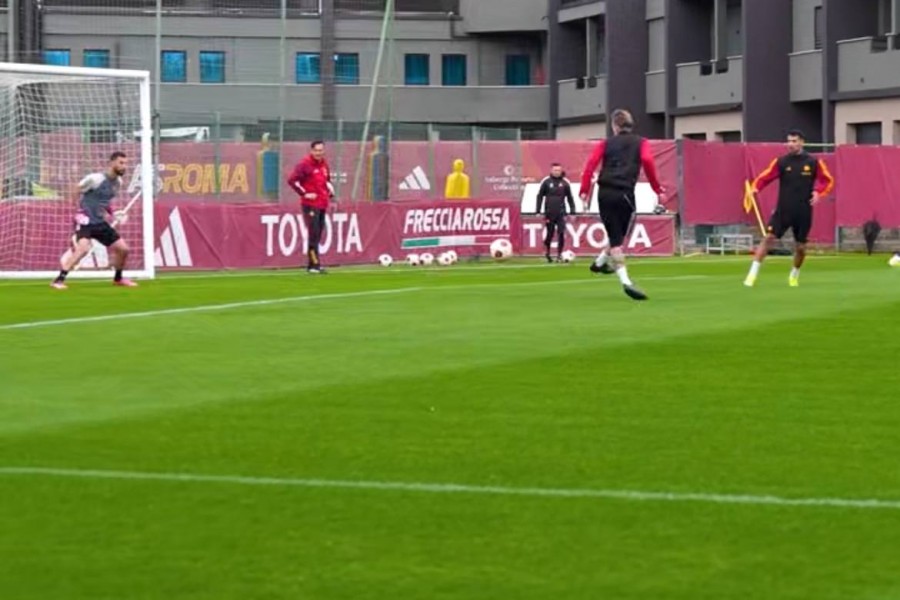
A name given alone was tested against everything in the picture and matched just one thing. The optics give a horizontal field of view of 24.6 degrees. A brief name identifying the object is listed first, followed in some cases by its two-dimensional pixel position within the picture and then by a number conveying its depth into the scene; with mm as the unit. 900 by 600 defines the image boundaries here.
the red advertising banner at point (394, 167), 36281
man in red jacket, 31266
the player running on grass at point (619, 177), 21469
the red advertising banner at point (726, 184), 45406
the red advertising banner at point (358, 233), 33312
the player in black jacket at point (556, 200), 39125
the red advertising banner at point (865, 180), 47375
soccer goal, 29797
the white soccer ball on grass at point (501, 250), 38875
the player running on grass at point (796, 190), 24500
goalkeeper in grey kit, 26000
